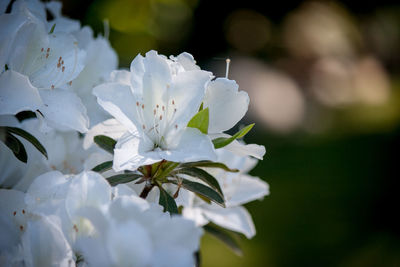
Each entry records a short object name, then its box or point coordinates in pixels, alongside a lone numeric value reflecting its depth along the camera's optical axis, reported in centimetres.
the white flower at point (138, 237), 47
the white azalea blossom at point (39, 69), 51
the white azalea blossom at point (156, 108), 52
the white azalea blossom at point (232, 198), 57
